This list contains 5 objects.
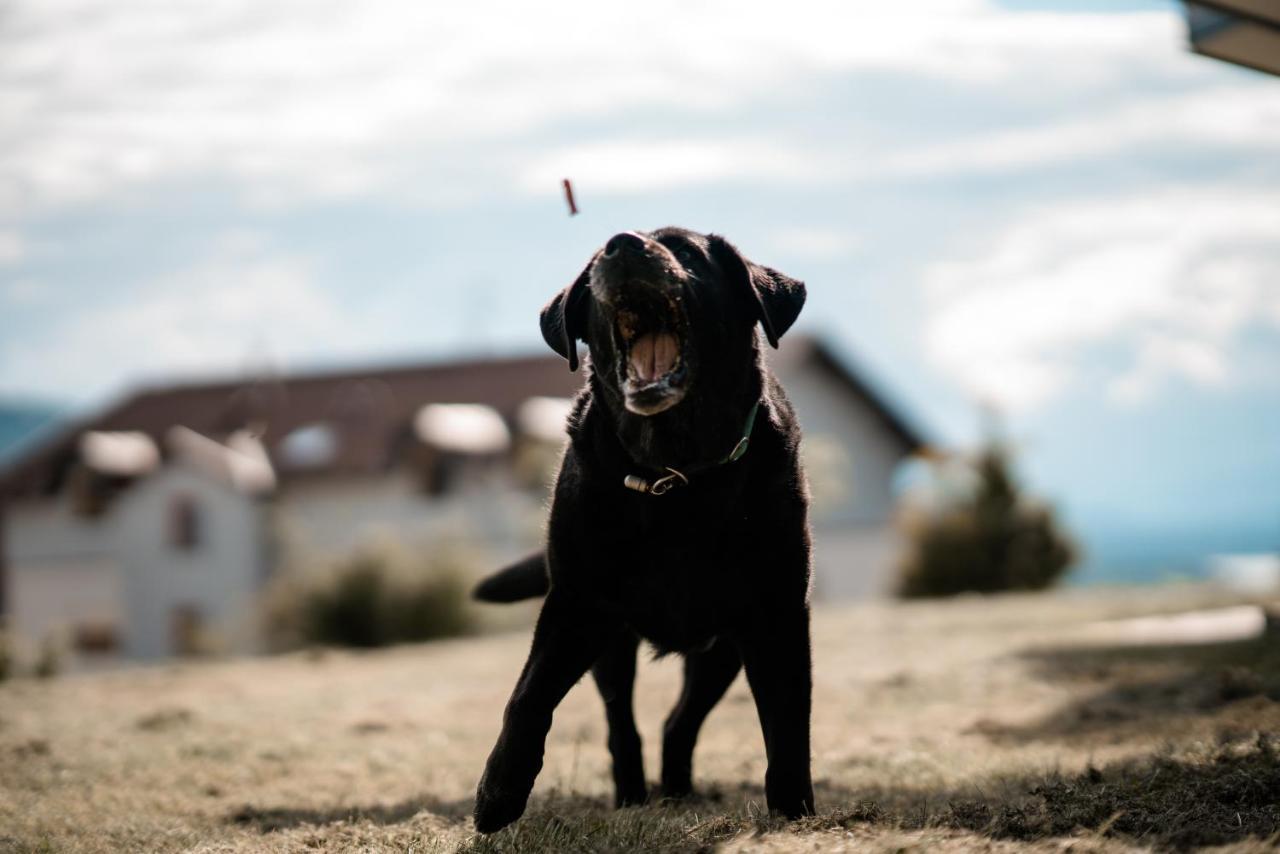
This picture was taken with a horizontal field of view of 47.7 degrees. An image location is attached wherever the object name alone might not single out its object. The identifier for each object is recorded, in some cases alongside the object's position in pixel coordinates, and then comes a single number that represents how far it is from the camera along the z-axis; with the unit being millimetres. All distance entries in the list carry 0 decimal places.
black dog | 4594
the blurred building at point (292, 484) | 41406
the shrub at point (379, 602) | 22484
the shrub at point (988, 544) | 27656
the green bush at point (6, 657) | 13695
